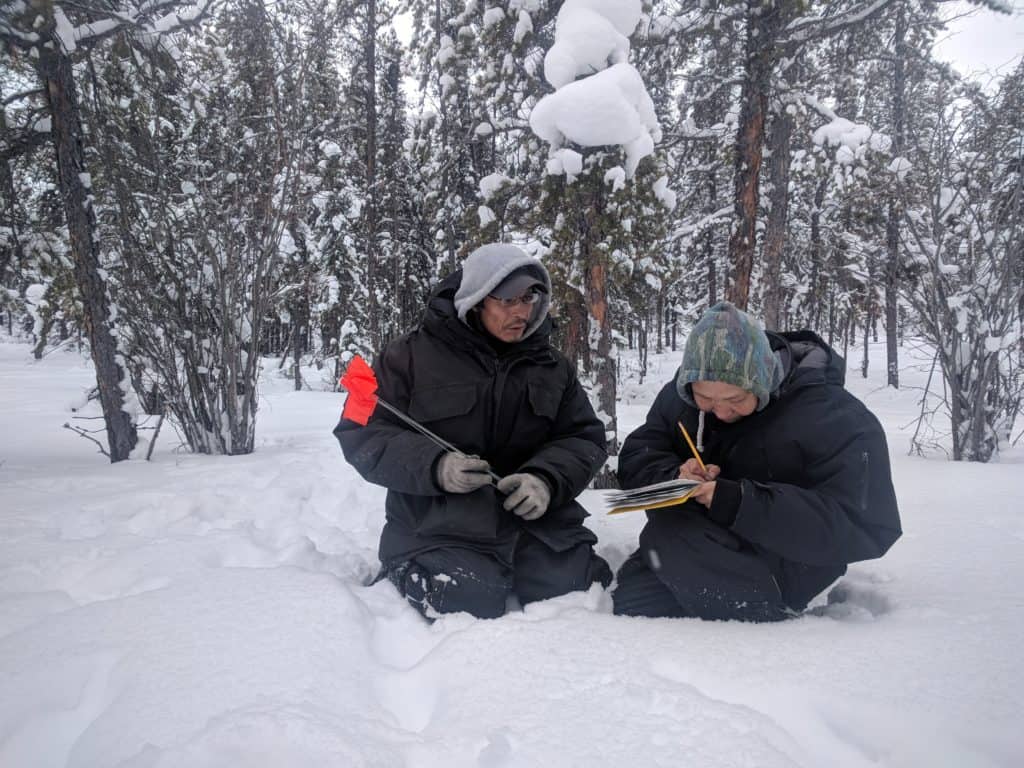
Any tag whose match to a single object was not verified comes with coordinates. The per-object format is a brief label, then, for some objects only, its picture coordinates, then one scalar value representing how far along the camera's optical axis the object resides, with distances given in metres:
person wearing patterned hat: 1.81
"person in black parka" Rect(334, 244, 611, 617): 2.16
